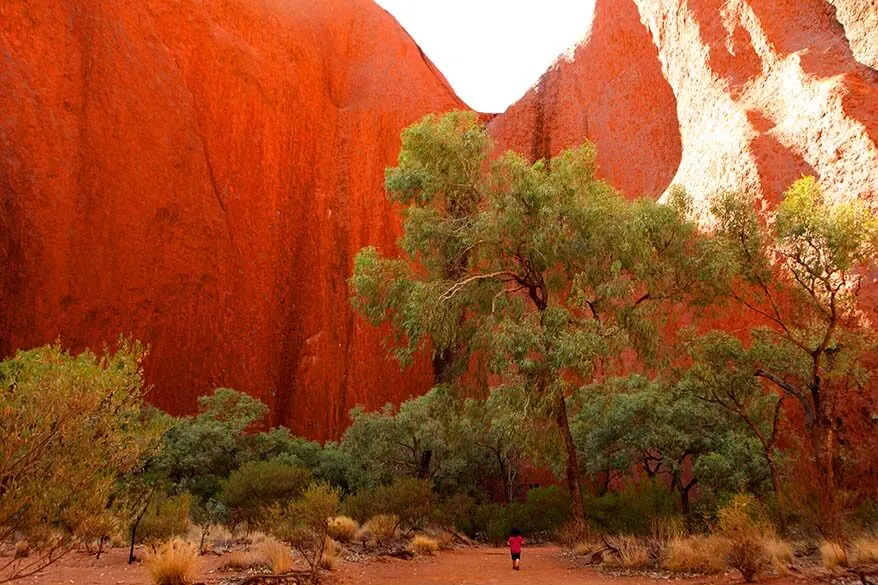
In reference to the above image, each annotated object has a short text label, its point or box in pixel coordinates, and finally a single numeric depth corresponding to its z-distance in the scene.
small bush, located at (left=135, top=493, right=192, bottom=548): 13.48
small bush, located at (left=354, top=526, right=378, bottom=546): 15.32
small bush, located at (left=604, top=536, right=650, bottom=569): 11.05
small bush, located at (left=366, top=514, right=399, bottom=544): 15.72
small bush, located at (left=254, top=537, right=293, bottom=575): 10.11
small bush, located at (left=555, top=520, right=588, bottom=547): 14.03
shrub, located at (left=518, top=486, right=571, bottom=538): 18.66
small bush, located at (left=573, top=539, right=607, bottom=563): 12.67
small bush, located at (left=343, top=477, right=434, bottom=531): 16.48
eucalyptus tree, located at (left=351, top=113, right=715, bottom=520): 12.95
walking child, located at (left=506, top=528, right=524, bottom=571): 11.66
